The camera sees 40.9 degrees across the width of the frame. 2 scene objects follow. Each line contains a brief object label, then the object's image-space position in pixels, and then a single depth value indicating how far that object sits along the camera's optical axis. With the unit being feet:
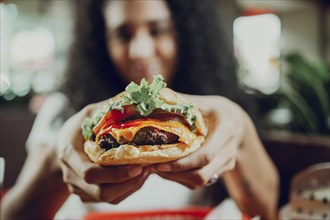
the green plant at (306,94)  4.32
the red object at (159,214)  2.84
